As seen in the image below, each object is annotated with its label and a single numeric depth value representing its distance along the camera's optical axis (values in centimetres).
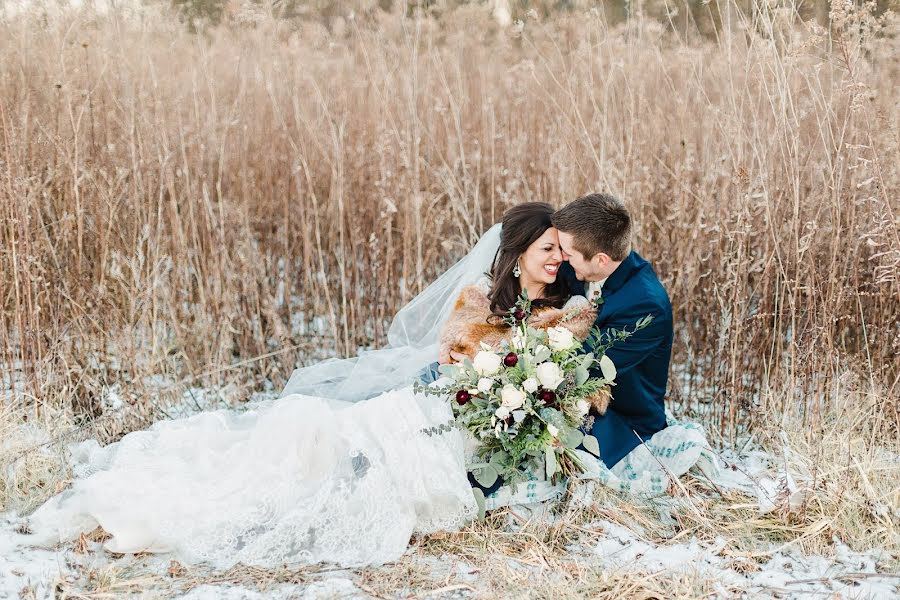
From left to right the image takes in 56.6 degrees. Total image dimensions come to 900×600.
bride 227
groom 262
